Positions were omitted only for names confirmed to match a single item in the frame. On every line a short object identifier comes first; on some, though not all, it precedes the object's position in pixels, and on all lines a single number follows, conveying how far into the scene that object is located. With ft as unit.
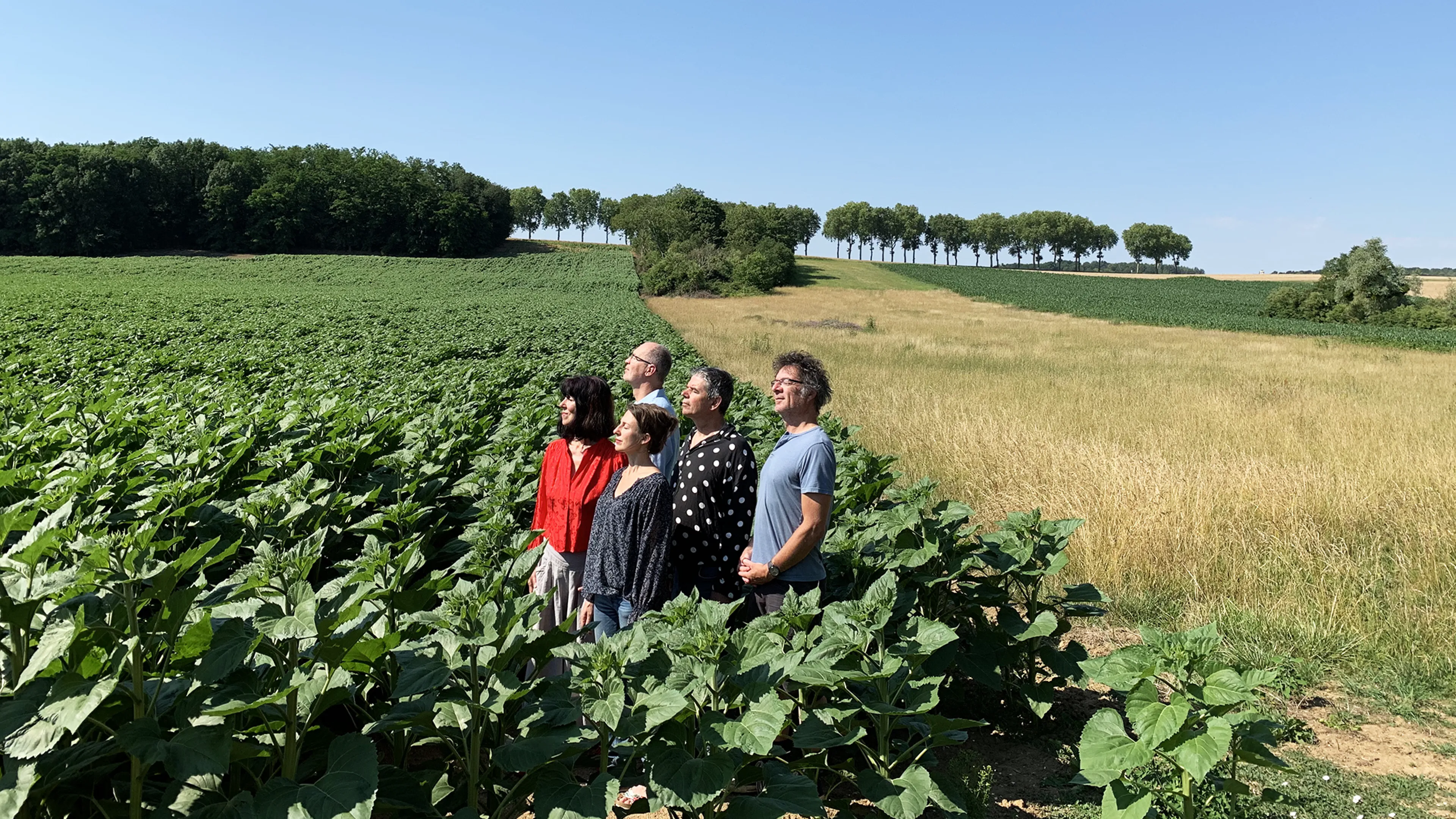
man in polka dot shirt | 12.59
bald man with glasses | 16.33
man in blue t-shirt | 11.73
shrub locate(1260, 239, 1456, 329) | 157.58
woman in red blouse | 13.32
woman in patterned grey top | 11.84
